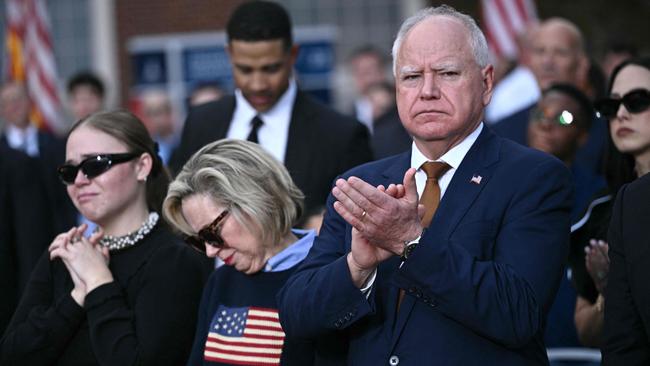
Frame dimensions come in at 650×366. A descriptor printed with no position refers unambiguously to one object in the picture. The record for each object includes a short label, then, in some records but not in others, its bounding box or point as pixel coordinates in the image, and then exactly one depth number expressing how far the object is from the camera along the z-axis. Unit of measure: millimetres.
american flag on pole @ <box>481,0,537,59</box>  23875
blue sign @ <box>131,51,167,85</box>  29500
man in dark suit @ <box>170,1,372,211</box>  11703
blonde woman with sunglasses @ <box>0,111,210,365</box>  9211
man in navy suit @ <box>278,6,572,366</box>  6984
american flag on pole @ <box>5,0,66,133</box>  27750
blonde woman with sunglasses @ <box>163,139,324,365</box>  8766
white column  37062
